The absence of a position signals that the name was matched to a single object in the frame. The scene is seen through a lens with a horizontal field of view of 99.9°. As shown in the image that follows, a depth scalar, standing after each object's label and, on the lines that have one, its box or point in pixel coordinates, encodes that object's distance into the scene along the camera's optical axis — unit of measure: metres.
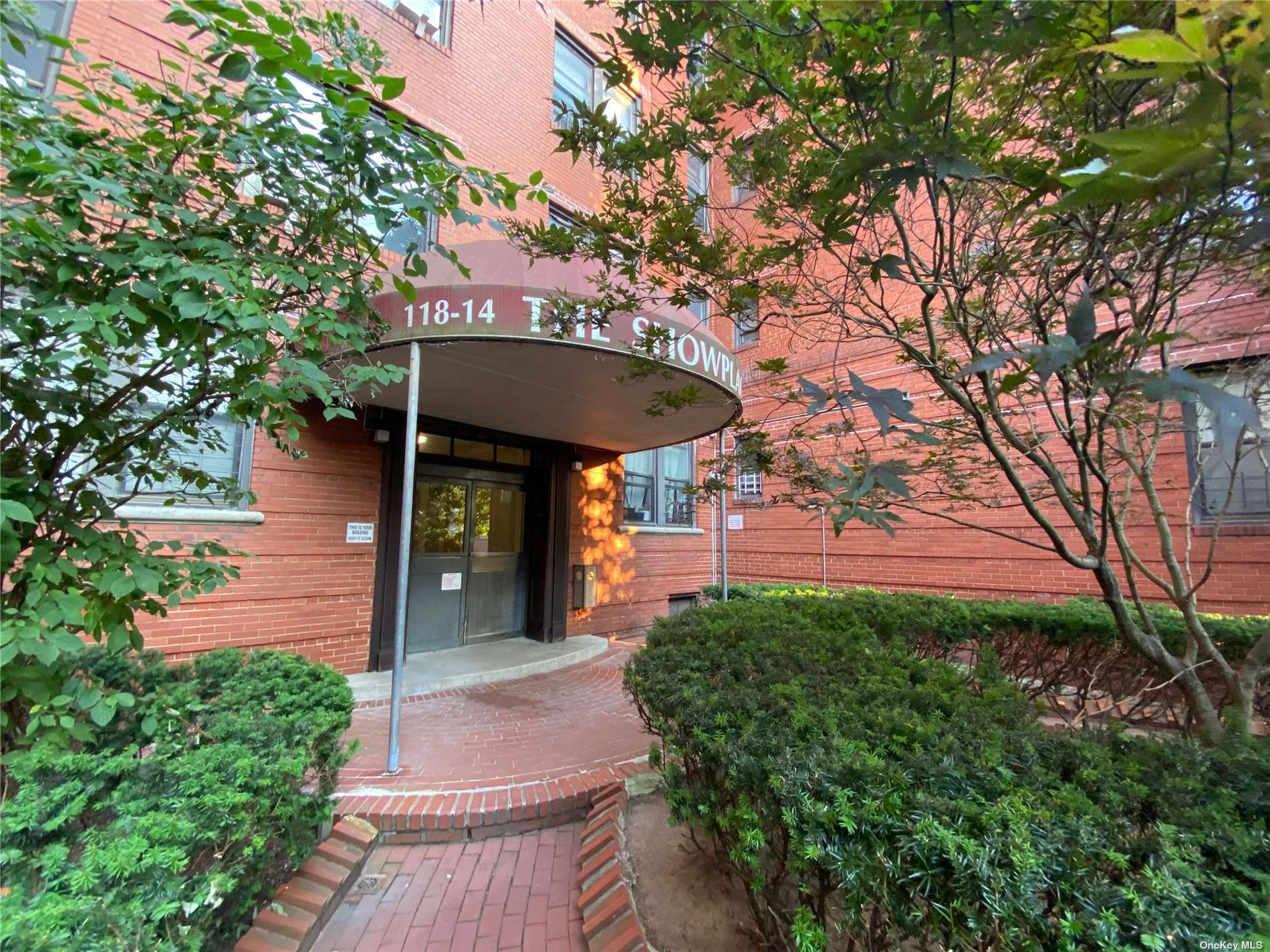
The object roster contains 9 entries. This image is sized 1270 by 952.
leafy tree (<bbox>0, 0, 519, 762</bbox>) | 1.55
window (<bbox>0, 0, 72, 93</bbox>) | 3.91
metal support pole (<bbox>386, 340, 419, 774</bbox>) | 3.48
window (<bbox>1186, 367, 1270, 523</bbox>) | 5.92
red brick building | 4.42
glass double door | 6.33
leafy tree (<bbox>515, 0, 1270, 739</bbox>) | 1.12
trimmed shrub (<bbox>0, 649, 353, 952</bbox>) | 1.36
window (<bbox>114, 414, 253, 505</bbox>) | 4.46
